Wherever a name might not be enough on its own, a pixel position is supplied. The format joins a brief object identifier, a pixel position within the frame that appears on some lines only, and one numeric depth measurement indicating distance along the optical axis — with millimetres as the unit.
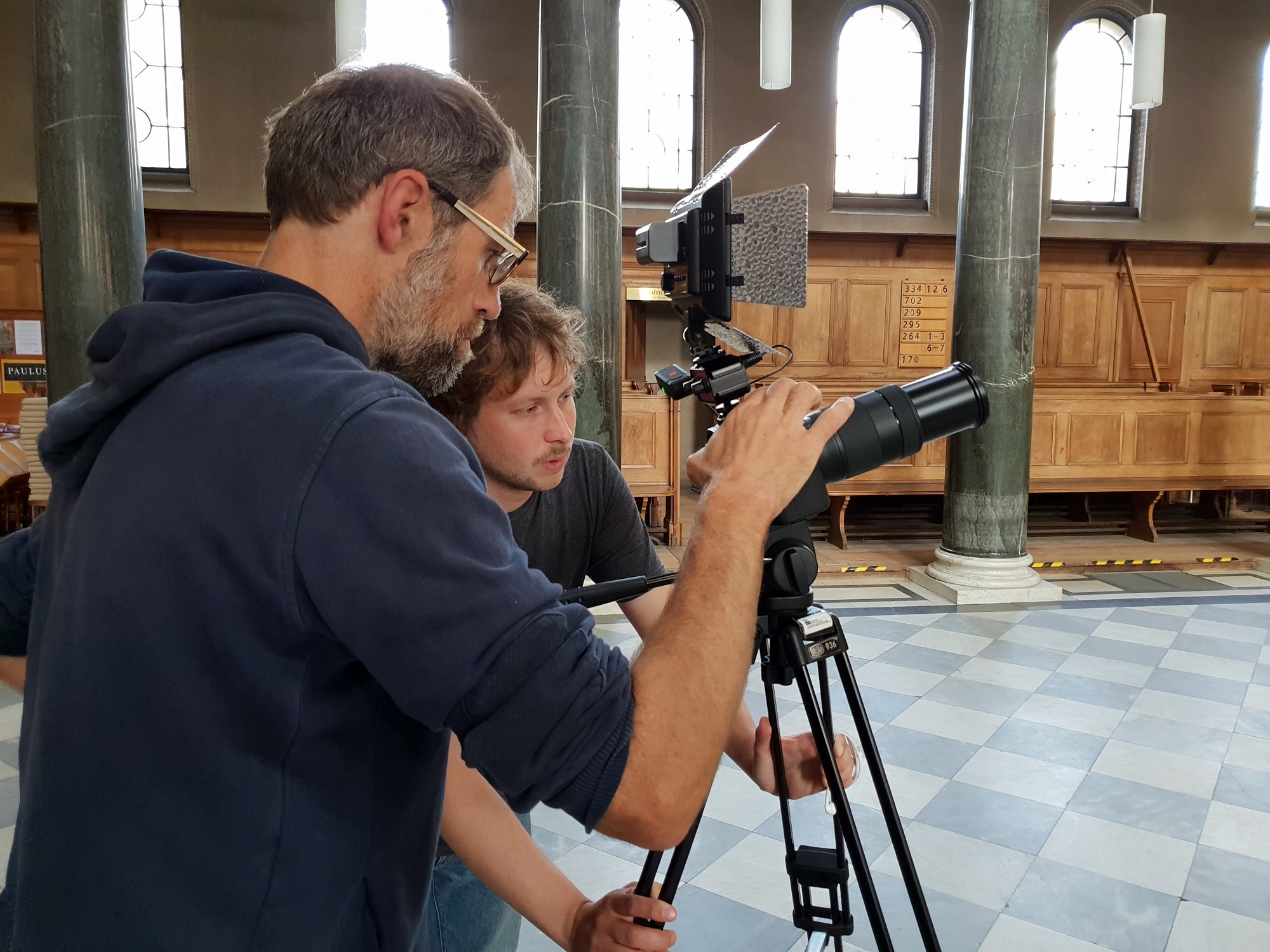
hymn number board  10211
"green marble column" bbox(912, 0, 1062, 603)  5465
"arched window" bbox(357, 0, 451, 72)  9234
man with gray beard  673
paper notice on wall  9133
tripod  1110
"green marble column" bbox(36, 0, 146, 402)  4441
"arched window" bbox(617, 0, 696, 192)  9727
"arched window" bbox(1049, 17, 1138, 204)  10242
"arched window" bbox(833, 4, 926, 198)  10039
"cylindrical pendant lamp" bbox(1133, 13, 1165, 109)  5734
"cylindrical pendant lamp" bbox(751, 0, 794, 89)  5387
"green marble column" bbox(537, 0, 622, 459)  4668
